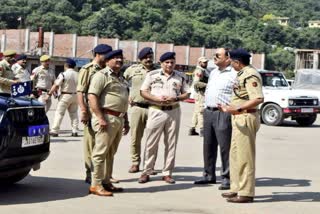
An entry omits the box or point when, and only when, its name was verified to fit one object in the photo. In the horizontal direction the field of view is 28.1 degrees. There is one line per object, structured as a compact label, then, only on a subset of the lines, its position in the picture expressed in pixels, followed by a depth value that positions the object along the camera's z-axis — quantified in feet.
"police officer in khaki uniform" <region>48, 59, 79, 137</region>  44.01
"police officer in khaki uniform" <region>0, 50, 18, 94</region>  35.96
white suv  65.00
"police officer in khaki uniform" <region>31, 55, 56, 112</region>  46.21
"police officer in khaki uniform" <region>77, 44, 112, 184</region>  25.48
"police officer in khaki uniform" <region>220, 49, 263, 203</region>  23.72
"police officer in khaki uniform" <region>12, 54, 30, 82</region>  42.57
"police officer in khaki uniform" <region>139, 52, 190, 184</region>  27.86
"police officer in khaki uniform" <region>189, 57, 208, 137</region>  43.98
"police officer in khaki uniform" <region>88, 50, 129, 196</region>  24.16
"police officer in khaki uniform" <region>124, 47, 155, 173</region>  30.53
